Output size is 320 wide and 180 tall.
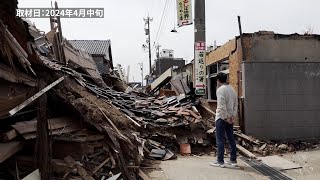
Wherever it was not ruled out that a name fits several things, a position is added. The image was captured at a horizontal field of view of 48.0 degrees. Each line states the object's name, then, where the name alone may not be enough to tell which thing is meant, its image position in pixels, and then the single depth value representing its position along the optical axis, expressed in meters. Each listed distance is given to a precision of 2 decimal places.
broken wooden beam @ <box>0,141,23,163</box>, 4.63
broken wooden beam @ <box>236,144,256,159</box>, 8.33
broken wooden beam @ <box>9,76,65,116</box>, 4.64
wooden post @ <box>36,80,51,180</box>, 5.09
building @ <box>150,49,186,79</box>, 47.40
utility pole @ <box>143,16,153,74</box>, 48.95
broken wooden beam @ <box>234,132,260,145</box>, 9.31
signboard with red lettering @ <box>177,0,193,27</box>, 11.95
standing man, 7.20
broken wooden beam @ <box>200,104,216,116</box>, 10.45
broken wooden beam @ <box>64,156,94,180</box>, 5.40
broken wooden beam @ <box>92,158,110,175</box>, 5.72
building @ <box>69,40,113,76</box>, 22.59
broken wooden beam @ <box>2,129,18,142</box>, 4.81
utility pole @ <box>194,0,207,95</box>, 11.66
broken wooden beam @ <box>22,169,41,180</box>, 4.79
